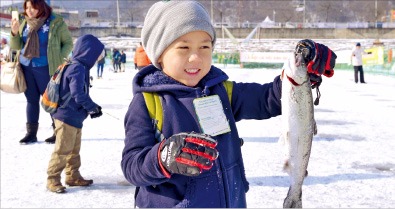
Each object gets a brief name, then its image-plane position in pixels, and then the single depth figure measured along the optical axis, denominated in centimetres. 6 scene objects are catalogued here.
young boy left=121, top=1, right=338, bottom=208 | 172
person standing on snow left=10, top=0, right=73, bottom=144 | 523
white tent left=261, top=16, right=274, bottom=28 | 6397
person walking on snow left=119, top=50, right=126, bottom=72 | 2536
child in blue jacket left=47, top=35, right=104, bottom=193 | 397
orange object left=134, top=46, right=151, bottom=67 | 760
